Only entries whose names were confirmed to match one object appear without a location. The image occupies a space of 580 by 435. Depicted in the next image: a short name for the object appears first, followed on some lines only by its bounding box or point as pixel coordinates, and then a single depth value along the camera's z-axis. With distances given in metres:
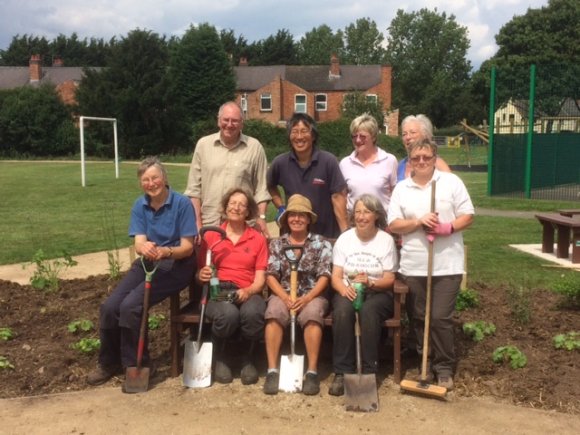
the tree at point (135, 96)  41.84
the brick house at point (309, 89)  55.78
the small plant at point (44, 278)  6.73
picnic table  8.28
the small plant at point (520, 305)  5.48
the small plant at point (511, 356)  4.55
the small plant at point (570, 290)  5.77
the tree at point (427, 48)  88.69
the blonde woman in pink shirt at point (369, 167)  5.12
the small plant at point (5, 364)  4.72
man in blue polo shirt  4.96
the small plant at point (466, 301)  5.89
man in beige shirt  5.19
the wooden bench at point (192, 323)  4.46
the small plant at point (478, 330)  5.12
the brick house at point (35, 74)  57.00
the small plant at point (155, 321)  5.55
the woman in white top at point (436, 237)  4.35
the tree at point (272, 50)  85.19
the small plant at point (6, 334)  5.36
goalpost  21.13
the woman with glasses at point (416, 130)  4.78
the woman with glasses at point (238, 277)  4.51
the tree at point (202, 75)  48.44
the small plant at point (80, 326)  5.45
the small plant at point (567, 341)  4.84
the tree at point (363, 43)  95.69
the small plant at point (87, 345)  4.97
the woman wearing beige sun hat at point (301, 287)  4.41
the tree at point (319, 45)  94.56
